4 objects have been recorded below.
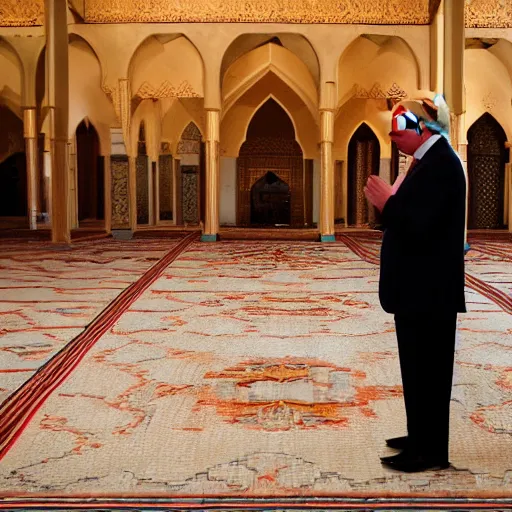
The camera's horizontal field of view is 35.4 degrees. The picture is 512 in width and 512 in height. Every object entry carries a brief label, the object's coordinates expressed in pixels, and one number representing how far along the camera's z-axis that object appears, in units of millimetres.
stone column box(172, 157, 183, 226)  15516
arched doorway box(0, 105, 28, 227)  19000
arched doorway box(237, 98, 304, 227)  15680
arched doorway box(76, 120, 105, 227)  19938
